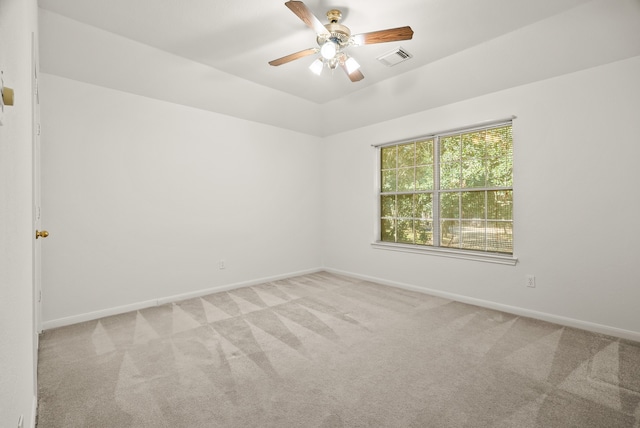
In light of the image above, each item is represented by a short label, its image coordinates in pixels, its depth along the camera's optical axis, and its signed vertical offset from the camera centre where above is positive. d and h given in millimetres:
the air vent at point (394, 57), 3047 +1629
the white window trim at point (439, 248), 3576 -532
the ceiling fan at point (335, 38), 2262 +1442
